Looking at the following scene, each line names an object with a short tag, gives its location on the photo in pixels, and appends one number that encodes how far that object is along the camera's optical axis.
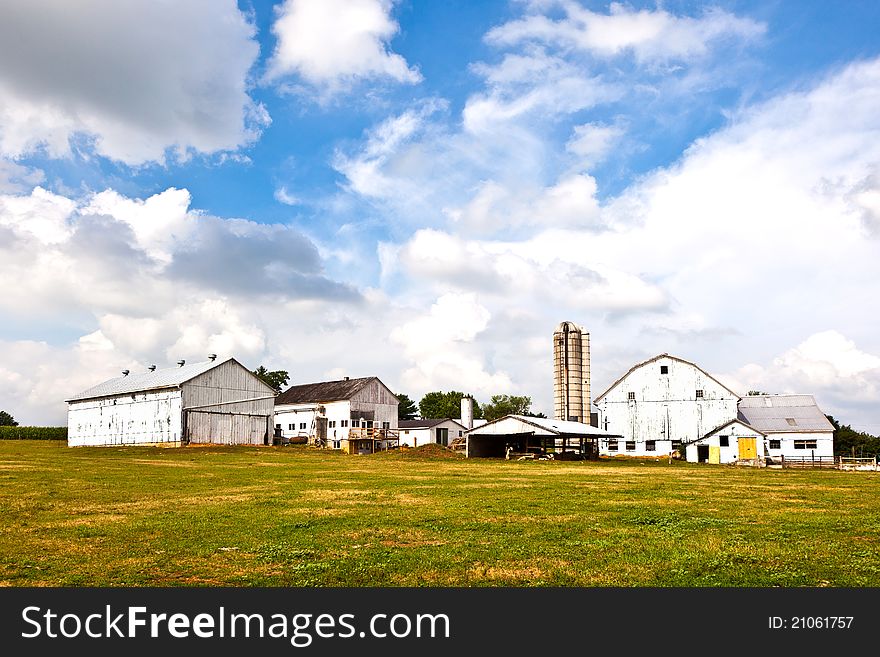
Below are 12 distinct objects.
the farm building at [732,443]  65.38
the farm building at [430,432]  91.19
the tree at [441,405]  163.62
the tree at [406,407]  159.50
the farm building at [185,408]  72.75
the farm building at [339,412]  85.31
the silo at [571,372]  85.31
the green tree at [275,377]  140.25
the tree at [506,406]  167.62
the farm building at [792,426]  69.69
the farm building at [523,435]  62.09
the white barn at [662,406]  74.69
